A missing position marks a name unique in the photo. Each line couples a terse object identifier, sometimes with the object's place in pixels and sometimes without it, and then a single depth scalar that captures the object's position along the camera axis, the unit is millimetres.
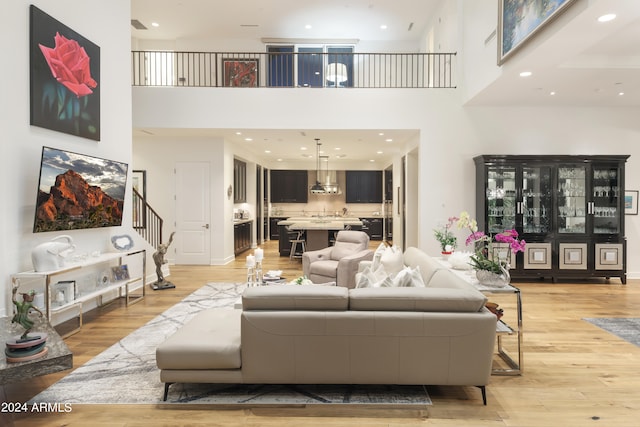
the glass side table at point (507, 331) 3061
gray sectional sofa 2561
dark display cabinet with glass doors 6625
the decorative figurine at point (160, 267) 6180
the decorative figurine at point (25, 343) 2362
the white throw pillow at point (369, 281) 3016
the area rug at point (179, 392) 2652
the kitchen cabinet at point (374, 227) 13500
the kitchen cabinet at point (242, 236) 9400
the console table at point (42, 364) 2266
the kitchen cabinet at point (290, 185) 13633
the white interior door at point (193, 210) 8398
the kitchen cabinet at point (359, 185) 13766
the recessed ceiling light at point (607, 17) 3496
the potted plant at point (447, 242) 4434
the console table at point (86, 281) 3805
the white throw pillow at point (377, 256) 4329
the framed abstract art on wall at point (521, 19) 3895
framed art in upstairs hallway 9958
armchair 5605
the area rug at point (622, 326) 4016
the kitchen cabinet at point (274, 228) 13505
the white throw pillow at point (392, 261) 4332
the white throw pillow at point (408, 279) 3023
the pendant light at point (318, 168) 9266
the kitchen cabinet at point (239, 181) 9719
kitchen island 8484
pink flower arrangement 3121
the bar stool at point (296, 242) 8945
